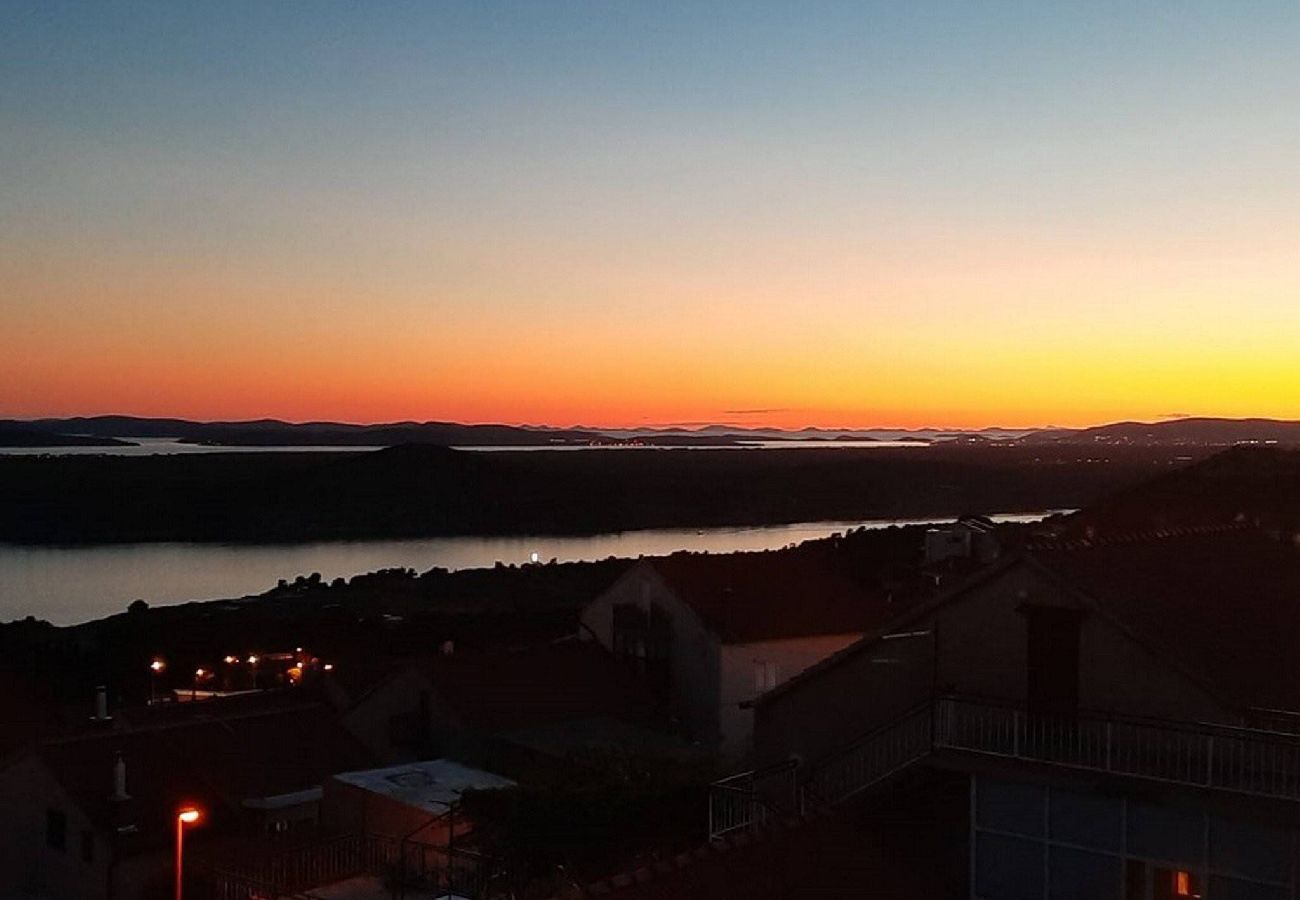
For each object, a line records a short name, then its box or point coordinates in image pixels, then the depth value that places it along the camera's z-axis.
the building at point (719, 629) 26.92
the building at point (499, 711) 22.34
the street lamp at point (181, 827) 15.44
